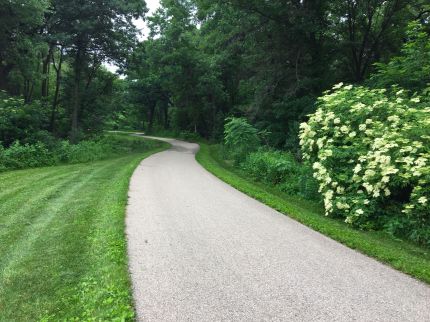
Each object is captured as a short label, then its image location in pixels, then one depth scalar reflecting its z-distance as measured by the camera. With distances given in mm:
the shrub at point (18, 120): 15906
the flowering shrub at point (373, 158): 6324
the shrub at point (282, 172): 9656
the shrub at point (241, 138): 16109
